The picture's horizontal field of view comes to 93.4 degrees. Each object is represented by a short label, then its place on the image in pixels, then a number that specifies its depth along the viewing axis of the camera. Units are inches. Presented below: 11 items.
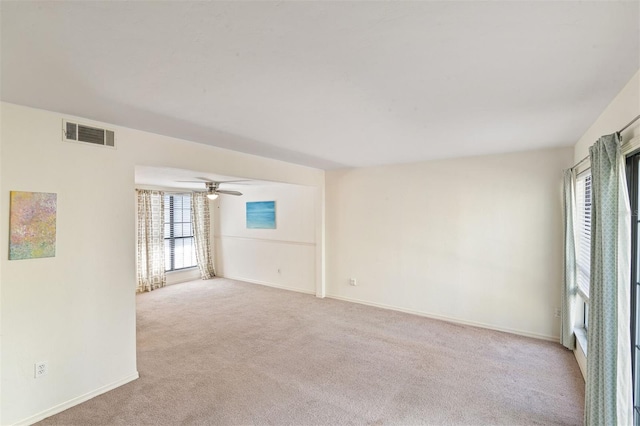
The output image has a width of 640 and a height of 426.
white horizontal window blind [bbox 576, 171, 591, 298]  124.1
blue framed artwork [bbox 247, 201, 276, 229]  267.4
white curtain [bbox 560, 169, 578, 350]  132.3
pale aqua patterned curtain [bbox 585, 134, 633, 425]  67.9
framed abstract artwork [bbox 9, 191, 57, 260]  88.3
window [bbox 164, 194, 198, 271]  276.8
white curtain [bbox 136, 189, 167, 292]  247.8
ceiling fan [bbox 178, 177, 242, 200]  209.4
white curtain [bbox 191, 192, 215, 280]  289.4
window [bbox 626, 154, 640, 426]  74.6
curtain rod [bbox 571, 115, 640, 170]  65.5
